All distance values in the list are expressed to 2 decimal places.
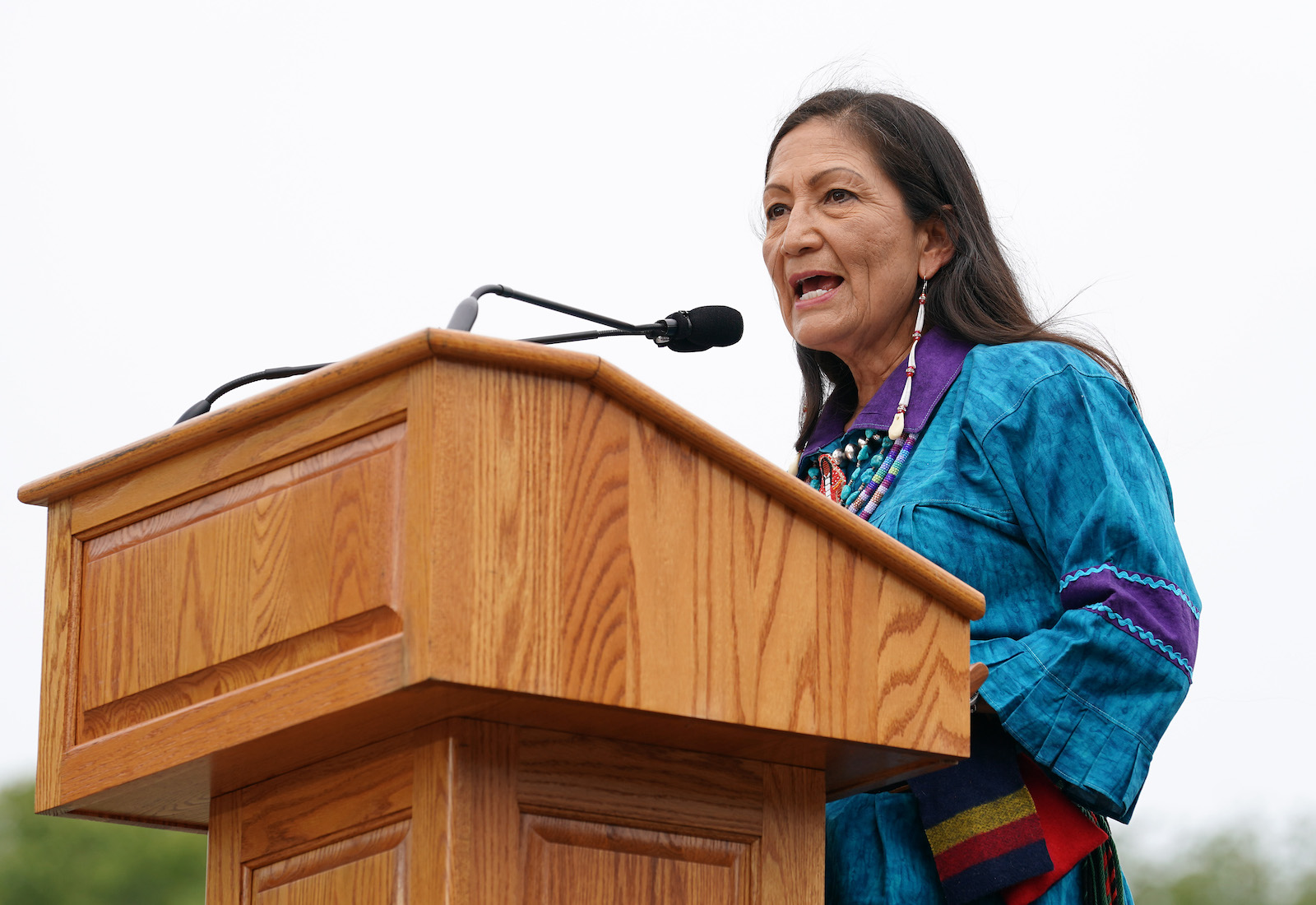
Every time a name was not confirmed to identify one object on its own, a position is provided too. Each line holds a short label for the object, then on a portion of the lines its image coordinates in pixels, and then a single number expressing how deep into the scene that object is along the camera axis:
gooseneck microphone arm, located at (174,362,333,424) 5.80
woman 5.75
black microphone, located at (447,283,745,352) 5.89
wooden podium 5.48
